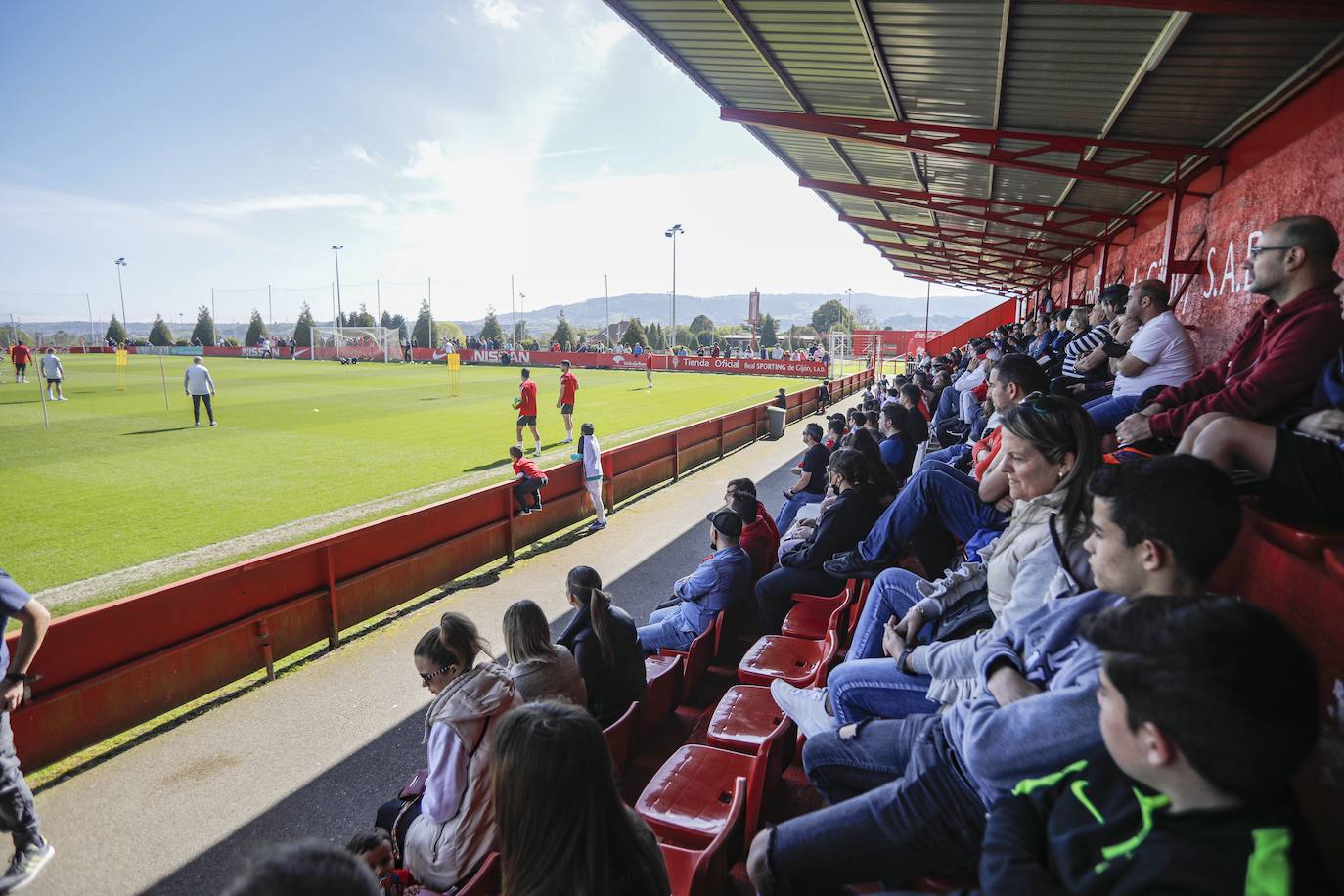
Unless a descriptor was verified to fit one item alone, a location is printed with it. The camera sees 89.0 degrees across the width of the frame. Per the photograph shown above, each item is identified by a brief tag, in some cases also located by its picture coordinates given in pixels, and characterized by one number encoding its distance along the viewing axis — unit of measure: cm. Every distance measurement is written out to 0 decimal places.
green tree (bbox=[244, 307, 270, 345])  7562
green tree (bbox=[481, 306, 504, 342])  8525
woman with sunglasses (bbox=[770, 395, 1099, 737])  238
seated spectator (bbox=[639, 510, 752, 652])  483
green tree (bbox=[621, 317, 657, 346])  7269
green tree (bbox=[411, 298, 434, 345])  8931
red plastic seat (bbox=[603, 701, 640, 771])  334
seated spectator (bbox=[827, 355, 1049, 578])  379
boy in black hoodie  117
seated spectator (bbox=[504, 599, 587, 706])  334
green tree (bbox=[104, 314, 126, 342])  7669
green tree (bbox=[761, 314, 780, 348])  10519
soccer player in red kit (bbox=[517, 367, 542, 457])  1571
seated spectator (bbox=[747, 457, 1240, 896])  175
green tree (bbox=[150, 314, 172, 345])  7588
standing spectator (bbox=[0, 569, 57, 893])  345
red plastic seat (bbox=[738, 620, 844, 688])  399
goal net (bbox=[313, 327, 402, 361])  5791
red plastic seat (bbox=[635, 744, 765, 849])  285
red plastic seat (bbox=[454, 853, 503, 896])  238
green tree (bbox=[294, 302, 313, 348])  7294
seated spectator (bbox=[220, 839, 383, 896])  114
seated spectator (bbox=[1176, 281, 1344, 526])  235
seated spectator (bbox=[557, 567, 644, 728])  381
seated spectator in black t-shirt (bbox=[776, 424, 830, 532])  837
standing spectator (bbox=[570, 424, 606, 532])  1006
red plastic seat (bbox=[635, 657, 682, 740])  394
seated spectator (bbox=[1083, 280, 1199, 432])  451
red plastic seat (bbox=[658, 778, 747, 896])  243
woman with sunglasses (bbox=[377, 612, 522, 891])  261
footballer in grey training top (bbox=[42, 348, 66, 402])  2207
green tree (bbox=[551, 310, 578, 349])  7306
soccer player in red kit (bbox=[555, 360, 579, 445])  1686
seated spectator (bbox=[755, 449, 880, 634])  488
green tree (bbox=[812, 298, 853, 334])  12719
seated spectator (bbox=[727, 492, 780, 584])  546
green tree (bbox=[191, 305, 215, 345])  7999
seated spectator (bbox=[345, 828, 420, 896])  251
